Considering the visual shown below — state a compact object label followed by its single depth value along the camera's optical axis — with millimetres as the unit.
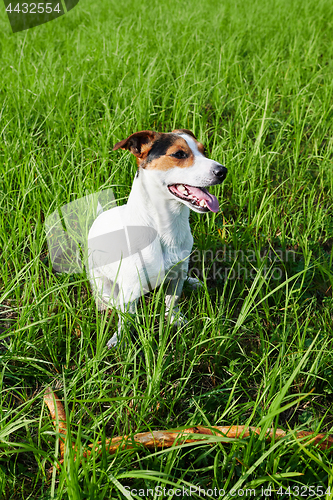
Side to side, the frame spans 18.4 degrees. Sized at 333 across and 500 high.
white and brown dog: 1825
